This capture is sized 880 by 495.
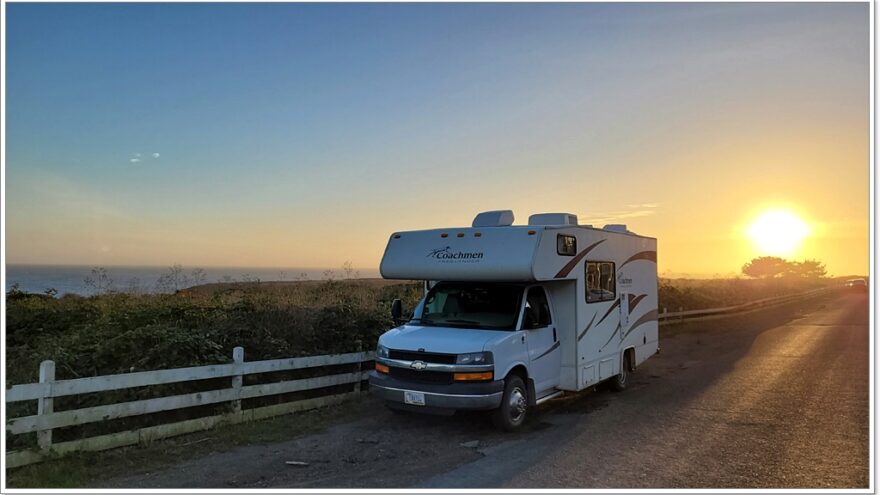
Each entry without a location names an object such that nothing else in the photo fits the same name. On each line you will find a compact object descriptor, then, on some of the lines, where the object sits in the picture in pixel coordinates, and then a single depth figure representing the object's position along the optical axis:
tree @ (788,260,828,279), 101.94
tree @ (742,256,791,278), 99.03
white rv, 7.99
